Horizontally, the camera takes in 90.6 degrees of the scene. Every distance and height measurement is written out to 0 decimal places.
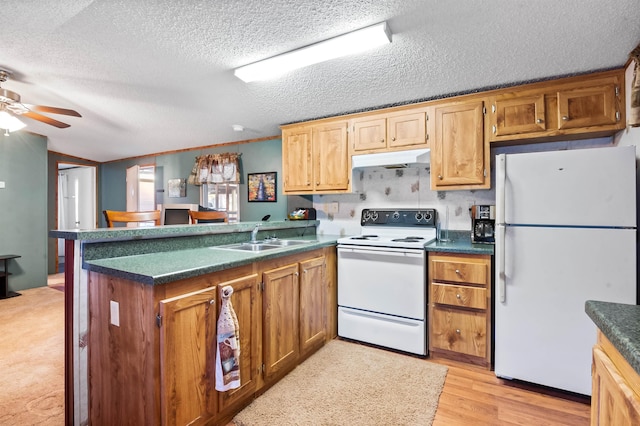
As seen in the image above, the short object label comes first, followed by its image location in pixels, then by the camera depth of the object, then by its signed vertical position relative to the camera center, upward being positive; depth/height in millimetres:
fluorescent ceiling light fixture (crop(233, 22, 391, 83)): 1811 +1023
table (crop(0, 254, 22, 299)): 4262 -897
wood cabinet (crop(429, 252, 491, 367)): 2371 -738
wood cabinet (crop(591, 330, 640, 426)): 722 -451
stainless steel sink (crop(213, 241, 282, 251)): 2571 -285
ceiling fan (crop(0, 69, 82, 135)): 2717 +961
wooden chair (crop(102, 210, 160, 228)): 2229 -26
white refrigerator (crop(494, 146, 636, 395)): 1885 -275
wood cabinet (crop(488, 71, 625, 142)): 2225 +764
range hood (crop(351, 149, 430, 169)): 2826 +490
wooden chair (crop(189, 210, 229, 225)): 3174 -36
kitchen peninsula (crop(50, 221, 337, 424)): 1420 -564
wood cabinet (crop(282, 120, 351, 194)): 3252 +575
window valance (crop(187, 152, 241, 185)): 4727 +672
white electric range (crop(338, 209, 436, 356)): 2543 -649
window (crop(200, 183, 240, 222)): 4859 +239
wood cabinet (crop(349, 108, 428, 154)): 2873 +766
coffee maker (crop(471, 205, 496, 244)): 2680 -110
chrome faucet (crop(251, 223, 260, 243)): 2751 -191
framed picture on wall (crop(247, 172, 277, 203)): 4473 +368
